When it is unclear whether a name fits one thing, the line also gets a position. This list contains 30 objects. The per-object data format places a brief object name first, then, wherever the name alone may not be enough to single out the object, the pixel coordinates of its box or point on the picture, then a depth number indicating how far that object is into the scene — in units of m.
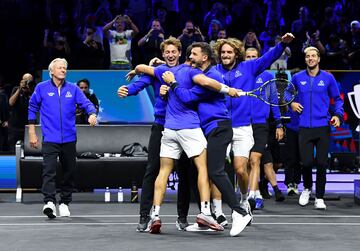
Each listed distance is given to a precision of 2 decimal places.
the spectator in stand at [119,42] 19.67
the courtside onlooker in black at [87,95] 17.22
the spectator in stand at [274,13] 21.97
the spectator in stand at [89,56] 19.95
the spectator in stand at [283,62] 19.64
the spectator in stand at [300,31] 21.05
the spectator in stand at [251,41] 20.06
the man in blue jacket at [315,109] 13.77
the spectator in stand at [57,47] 20.20
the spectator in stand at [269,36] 20.89
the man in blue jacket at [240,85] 11.73
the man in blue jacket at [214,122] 10.32
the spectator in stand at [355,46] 20.77
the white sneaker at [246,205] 11.42
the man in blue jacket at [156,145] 10.85
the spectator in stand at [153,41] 19.91
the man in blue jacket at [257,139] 13.02
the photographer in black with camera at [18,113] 18.34
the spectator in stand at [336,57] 20.67
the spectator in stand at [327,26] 21.78
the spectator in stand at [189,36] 19.84
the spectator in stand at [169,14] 21.16
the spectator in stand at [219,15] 21.42
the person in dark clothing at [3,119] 18.59
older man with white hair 12.62
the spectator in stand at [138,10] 21.50
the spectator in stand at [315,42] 20.70
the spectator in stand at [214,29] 20.23
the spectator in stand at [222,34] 19.64
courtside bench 15.52
